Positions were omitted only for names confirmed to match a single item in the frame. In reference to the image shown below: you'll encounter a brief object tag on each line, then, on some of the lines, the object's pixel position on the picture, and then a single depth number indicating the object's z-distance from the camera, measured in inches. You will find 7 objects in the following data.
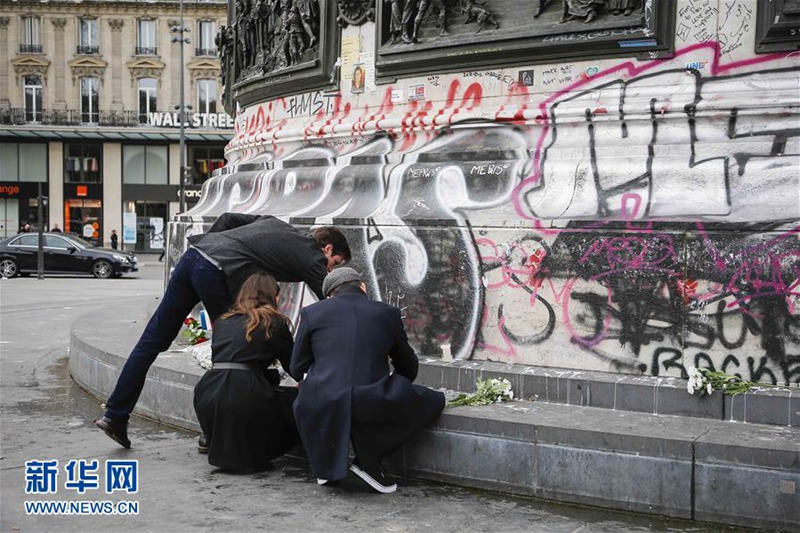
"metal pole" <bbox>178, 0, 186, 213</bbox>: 1432.8
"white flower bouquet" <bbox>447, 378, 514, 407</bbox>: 227.3
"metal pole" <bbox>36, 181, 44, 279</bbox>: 1016.2
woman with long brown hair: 216.8
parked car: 1063.6
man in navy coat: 200.5
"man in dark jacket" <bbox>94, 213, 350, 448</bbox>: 234.2
